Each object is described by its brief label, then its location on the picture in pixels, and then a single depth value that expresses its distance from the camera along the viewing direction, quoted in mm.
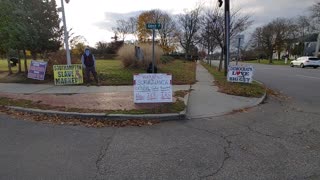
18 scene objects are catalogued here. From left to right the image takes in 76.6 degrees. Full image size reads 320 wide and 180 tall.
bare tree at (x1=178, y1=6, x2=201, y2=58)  40815
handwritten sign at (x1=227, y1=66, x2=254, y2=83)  9378
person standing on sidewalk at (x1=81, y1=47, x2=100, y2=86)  9038
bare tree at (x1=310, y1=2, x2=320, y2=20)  36530
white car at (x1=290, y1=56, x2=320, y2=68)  28232
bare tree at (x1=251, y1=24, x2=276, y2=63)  51430
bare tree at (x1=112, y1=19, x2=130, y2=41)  60971
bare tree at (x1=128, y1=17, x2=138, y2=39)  59790
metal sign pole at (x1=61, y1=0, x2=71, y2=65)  9343
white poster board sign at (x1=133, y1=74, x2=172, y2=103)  5925
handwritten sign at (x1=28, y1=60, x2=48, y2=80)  9914
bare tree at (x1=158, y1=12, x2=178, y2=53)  48016
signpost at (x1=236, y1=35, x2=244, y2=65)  12387
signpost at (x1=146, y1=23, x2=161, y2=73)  6423
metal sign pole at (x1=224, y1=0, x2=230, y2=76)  11336
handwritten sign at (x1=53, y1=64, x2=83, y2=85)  9290
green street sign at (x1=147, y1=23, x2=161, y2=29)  6423
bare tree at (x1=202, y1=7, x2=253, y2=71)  18041
